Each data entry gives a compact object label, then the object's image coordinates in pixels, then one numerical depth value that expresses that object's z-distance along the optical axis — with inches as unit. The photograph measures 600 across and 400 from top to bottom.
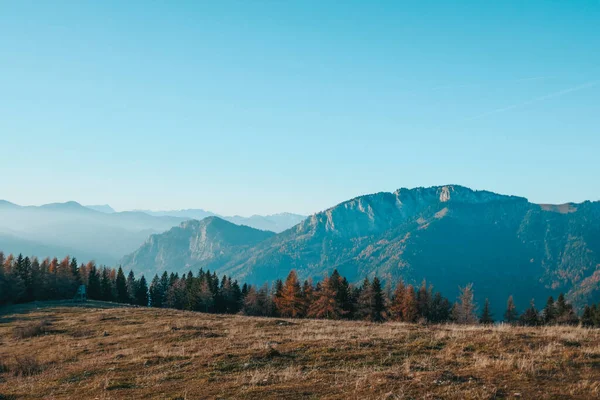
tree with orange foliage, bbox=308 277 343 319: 3531.0
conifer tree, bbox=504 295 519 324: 4352.9
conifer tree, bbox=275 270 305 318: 3784.5
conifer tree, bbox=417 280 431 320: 3747.5
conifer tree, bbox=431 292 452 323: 3993.6
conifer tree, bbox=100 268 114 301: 4554.6
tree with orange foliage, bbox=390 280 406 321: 3698.3
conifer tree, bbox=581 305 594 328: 3708.2
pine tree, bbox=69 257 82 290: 4371.3
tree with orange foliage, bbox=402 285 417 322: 3619.6
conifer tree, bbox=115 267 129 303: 4753.9
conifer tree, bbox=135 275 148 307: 5015.3
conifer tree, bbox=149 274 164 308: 5167.3
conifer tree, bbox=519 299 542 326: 3865.7
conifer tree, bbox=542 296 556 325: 3988.7
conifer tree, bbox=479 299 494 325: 4087.1
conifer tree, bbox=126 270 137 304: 4891.7
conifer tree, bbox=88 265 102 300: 4478.3
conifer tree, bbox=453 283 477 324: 4008.4
